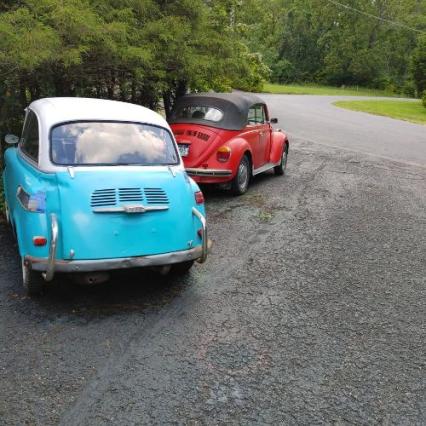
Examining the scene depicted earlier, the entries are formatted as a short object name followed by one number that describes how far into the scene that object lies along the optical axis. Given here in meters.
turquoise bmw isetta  4.31
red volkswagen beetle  8.45
